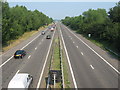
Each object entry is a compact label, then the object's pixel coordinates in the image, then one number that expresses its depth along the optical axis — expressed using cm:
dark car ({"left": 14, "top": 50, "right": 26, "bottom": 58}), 2878
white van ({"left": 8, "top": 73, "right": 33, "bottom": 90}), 1479
